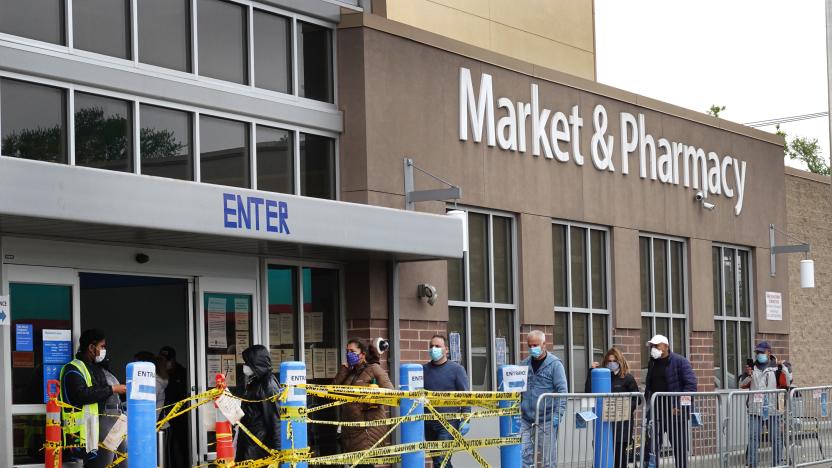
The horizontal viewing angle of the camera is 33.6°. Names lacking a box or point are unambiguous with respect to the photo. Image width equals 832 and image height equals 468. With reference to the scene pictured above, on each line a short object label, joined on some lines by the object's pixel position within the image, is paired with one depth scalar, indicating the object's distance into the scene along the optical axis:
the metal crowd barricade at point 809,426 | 17.30
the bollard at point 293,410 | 10.52
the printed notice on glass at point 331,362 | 16.55
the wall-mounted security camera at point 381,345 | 15.96
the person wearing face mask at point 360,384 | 14.19
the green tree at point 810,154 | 78.31
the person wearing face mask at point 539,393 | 14.02
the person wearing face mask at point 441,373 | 15.46
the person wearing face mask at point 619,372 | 17.44
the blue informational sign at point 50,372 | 13.00
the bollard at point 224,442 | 10.31
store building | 13.04
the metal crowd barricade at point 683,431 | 15.20
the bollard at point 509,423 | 13.09
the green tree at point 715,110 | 76.00
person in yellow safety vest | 12.62
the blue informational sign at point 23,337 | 12.89
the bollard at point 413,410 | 12.05
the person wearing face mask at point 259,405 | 13.02
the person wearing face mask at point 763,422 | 16.31
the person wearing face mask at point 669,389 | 15.24
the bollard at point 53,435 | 12.55
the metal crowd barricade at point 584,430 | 13.88
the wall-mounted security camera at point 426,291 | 17.16
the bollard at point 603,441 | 14.27
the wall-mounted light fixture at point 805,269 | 25.22
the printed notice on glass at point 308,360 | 16.23
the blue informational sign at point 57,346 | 13.12
